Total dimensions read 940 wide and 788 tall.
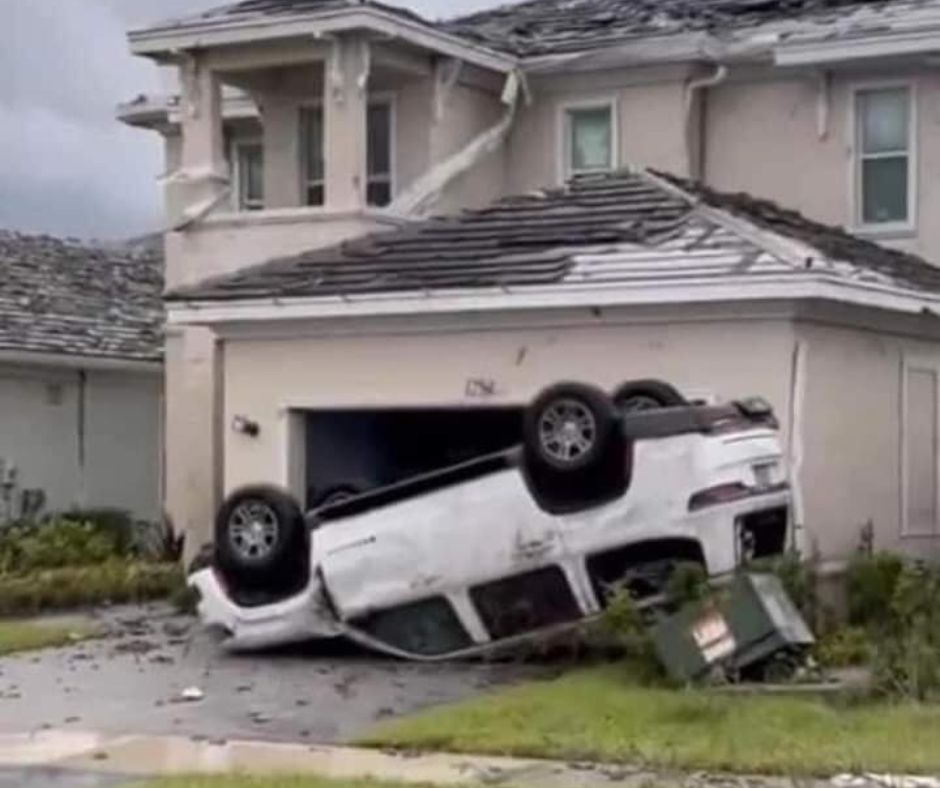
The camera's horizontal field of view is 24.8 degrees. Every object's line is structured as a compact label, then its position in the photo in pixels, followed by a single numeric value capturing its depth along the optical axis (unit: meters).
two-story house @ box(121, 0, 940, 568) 19.42
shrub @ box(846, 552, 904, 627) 18.80
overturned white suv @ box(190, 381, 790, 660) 17.22
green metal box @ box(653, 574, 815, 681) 15.65
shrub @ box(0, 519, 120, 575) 25.39
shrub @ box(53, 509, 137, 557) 28.58
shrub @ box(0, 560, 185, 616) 22.92
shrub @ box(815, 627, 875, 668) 16.88
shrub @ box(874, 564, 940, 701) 14.85
